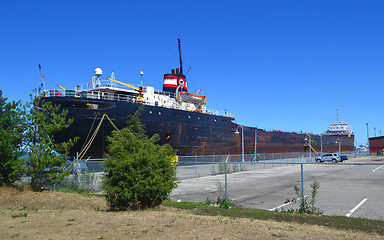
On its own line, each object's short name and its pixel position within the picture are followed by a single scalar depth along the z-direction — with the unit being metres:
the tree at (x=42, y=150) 13.76
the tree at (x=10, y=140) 13.53
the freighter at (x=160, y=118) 27.30
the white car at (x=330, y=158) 42.81
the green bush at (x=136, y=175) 9.51
